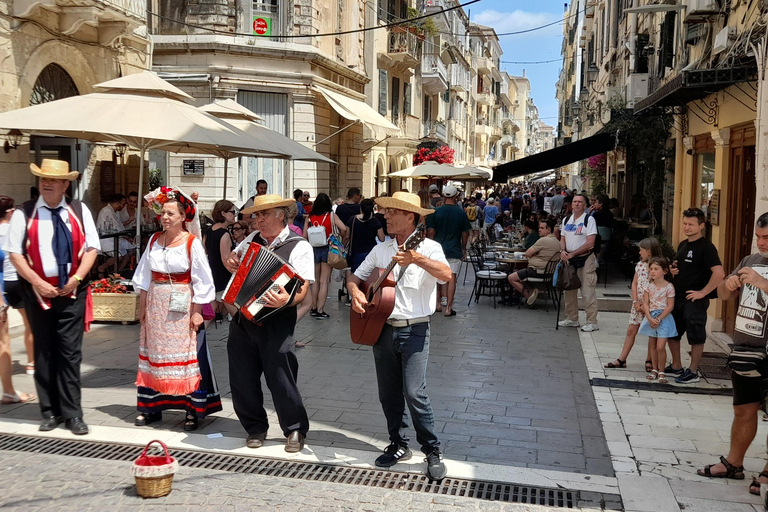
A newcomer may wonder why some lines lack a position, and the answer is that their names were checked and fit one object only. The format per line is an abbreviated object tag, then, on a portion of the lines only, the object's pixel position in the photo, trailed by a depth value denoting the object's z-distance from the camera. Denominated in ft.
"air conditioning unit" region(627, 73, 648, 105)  54.44
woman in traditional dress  18.56
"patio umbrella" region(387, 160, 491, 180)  65.10
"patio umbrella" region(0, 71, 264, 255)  27.68
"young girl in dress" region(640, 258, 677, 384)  24.32
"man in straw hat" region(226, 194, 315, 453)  17.67
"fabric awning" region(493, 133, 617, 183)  59.57
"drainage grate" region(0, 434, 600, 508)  15.65
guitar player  16.20
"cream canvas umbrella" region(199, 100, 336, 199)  36.11
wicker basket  15.01
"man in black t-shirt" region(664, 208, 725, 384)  23.40
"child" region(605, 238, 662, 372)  25.16
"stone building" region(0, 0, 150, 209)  36.78
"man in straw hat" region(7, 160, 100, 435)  18.69
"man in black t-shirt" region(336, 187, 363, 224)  37.24
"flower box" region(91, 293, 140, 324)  32.14
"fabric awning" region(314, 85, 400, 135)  63.87
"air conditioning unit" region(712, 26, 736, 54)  29.99
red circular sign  65.67
